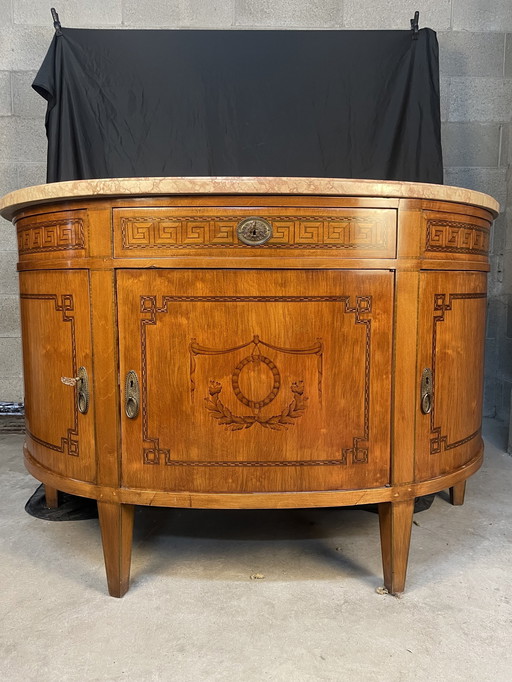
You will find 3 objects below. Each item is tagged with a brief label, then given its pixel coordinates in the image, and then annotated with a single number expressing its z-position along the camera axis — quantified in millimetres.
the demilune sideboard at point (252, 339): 1219
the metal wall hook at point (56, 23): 2506
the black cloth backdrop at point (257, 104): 2486
